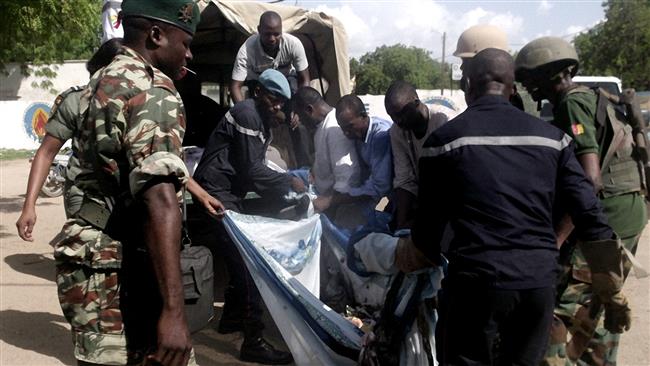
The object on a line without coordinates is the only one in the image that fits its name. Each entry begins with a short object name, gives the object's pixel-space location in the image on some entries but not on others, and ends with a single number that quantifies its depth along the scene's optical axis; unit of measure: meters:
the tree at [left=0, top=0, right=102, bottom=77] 7.59
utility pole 60.34
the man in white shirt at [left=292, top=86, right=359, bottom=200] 4.84
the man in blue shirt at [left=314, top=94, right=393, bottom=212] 4.73
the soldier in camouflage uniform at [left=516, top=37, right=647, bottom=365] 3.25
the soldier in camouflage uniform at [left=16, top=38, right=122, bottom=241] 3.56
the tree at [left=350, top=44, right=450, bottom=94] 64.69
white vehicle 11.02
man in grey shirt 4.41
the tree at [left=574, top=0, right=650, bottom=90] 34.72
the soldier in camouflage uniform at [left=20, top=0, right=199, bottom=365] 1.92
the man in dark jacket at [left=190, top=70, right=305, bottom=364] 4.42
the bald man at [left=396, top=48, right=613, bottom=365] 2.52
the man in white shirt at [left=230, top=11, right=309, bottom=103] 6.14
